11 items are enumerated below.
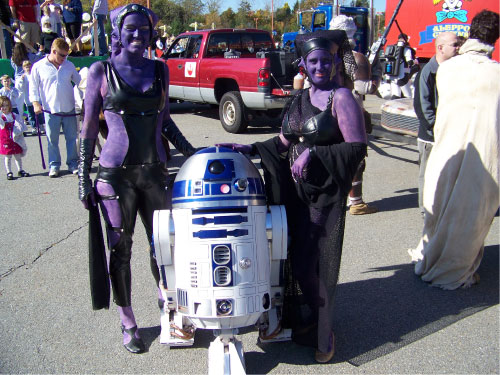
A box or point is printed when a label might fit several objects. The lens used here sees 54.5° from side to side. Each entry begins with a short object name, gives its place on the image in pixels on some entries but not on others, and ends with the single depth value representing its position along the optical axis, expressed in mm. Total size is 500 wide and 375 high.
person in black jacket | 4551
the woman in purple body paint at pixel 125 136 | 2836
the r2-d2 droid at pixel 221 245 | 2412
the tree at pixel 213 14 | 44791
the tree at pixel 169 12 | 41312
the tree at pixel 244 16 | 45603
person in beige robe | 3576
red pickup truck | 9820
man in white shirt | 7188
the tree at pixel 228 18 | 45206
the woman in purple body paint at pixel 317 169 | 2666
